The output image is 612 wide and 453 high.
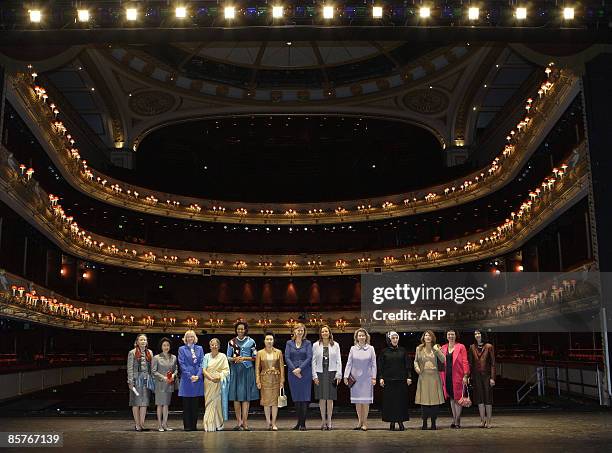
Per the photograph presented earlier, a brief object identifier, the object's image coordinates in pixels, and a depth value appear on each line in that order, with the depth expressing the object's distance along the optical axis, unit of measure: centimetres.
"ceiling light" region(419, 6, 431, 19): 1524
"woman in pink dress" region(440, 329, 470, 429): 1291
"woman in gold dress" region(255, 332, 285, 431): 1262
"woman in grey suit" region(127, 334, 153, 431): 1239
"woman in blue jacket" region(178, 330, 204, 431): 1255
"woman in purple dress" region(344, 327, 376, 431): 1248
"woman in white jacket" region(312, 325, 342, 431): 1256
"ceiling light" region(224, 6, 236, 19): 1542
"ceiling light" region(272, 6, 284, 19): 1539
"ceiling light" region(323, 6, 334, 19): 1540
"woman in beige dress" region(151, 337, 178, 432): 1252
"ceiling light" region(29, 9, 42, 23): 1505
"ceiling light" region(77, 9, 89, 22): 1523
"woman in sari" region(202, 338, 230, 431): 1241
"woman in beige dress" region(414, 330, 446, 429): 1264
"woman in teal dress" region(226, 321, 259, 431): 1288
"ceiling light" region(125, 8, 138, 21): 1545
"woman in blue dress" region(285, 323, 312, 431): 1265
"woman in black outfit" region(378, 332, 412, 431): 1237
